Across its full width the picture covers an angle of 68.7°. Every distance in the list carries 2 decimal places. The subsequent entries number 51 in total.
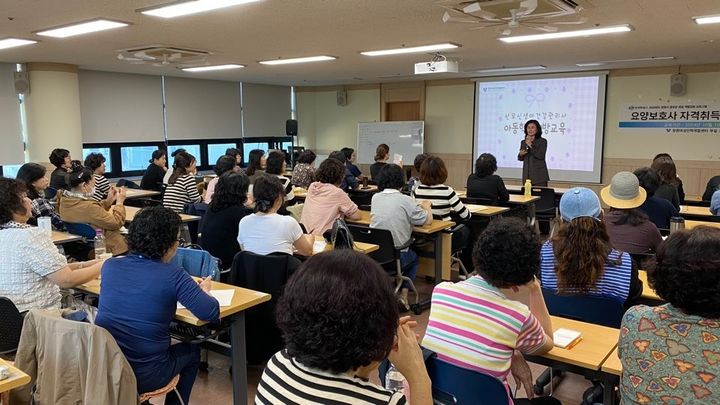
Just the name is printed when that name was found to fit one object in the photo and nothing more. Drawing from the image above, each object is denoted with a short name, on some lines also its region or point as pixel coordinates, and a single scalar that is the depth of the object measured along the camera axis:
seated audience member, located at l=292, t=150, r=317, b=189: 7.53
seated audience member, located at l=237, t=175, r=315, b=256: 3.44
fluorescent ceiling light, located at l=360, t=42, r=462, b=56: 6.46
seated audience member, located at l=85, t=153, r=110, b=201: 6.77
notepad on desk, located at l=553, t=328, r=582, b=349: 2.15
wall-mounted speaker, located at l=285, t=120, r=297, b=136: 12.16
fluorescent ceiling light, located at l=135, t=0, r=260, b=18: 4.10
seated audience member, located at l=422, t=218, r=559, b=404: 1.83
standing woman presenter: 8.05
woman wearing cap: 2.54
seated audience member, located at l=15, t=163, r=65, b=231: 4.66
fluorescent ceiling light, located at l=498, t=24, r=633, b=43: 5.38
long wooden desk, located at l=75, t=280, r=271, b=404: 2.77
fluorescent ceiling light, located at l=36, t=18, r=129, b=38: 4.88
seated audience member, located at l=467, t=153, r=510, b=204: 6.20
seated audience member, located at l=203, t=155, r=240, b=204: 6.39
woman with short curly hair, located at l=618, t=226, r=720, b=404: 1.54
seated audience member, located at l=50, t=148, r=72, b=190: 6.53
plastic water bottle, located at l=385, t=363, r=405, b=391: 1.79
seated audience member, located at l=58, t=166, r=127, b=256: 4.44
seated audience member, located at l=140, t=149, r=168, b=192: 8.14
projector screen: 9.64
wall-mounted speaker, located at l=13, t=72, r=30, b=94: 7.96
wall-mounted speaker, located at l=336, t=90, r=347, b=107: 12.70
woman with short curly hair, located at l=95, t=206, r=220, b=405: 2.34
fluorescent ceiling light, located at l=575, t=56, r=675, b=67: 7.83
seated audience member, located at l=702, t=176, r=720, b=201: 6.40
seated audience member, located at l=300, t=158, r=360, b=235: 4.71
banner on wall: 8.68
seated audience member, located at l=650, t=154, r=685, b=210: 4.87
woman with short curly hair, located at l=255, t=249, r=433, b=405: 1.17
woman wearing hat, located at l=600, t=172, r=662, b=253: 3.29
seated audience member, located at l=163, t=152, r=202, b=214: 6.09
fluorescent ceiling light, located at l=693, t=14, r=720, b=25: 4.80
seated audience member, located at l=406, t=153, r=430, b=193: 6.51
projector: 6.53
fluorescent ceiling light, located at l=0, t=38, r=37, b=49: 5.89
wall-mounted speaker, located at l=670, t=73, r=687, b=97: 8.71
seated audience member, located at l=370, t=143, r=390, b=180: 8.12
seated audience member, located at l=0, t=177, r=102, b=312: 2.65
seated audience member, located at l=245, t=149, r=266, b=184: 7.05
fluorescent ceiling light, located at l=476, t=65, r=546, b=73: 9.07
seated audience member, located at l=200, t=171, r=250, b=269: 3.91
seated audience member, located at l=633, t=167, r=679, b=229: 4.25
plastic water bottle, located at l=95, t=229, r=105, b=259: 3.70
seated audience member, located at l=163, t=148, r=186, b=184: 7.52
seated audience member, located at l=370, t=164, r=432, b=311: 4.62
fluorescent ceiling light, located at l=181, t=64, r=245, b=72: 8.48
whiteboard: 11.59
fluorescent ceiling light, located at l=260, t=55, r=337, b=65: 7.53
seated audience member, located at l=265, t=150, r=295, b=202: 6.31
